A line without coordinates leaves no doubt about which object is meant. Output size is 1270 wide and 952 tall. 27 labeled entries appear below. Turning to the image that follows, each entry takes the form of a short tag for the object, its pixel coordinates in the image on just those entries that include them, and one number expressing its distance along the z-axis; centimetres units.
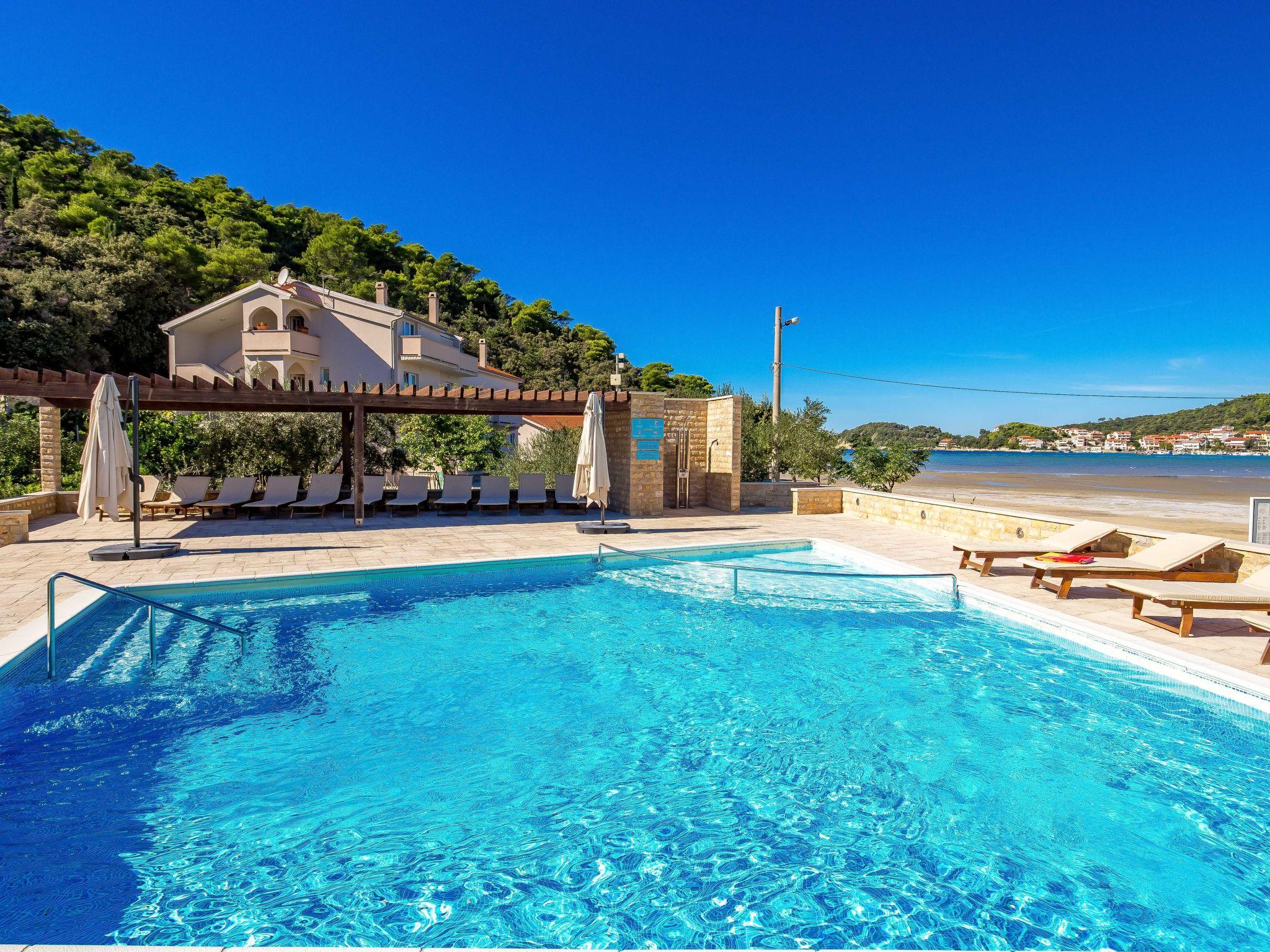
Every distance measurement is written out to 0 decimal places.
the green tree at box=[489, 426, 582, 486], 1762
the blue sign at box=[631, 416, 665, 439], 1327
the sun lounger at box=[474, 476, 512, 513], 1384
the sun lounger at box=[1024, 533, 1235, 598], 655
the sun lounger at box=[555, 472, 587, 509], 1427
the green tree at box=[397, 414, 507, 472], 1883
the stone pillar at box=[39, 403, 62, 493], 1242
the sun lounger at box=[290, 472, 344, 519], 1295
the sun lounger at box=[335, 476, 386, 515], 1319
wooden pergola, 971
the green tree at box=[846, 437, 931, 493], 1798
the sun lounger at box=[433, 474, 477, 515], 1387
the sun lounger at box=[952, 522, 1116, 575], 777
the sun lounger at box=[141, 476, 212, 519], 1222
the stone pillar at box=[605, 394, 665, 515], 1336
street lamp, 1697
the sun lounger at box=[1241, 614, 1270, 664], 489
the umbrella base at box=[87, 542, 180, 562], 823
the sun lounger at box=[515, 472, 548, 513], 1402
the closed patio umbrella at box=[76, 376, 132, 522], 841
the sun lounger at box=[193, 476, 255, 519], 1236
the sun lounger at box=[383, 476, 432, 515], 1328
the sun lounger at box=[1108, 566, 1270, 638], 534
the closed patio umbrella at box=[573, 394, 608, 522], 1093
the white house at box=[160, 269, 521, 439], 2947
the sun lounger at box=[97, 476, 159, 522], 1180
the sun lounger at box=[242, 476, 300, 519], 1264
